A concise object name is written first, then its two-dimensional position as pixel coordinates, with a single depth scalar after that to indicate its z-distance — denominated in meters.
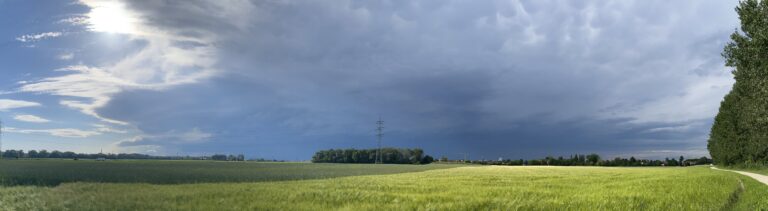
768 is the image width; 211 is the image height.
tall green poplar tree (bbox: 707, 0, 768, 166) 33.91
